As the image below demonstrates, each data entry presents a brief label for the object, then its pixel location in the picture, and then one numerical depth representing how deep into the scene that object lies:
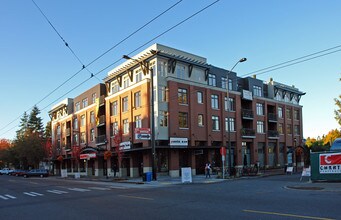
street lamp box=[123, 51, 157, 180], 33.35
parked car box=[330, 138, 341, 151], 27.55
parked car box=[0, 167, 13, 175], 87.32
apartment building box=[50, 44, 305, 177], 42.00
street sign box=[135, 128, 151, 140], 35.88
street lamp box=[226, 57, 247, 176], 30.80
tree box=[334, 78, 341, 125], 46.90
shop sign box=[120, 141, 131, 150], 44.77
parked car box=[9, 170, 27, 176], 68.80
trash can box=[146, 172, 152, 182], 33.62
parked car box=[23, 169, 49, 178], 63.75
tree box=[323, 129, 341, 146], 56.20
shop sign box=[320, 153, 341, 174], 23.09
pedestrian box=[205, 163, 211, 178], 36.21
